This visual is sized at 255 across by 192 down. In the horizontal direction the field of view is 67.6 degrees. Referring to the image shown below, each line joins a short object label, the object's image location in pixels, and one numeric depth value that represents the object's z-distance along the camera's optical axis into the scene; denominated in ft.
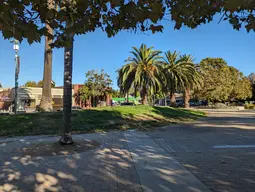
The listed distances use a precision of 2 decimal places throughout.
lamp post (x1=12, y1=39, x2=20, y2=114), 54.90
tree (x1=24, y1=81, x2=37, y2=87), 215.96
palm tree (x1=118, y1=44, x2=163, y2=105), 66.87
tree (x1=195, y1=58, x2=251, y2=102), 120.33
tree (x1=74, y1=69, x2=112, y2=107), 133.89
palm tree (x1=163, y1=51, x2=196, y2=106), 80.89
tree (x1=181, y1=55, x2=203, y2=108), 85.11
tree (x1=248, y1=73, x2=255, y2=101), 176.31
